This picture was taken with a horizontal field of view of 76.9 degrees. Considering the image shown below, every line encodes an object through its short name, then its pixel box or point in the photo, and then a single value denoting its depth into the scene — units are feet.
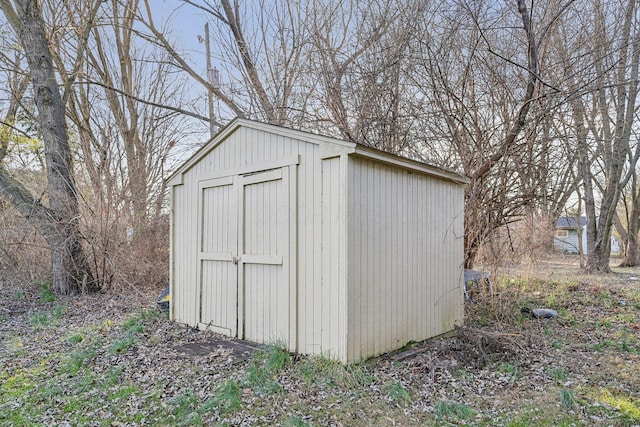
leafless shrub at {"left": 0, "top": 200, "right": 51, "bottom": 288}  23.75
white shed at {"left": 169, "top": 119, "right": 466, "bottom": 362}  12.19
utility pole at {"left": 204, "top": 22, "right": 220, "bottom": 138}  29.99
